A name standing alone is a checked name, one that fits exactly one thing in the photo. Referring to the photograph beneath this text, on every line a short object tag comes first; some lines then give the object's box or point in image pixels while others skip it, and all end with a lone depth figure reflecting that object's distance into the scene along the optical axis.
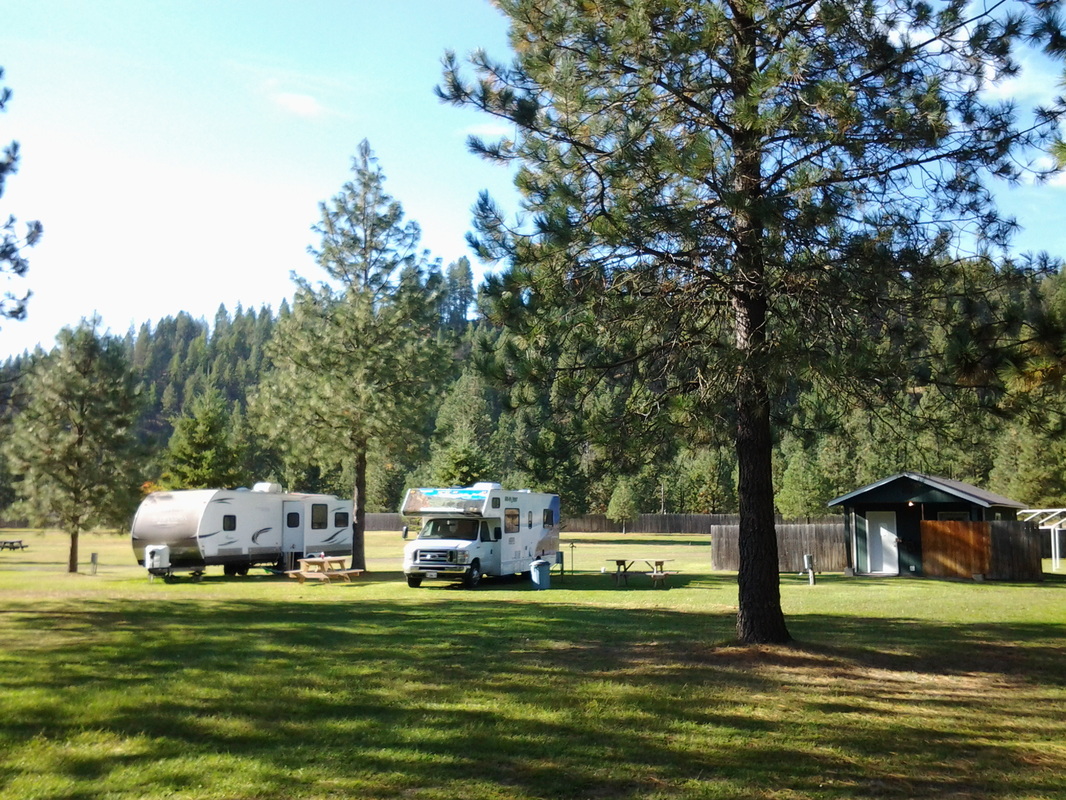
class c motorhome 22.66
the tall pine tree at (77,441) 28.38
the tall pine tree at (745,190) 9.46
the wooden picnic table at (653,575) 23.48
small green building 28.25
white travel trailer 25.09
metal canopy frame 33.16
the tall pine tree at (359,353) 26.75
